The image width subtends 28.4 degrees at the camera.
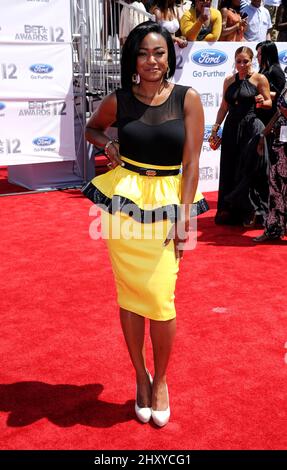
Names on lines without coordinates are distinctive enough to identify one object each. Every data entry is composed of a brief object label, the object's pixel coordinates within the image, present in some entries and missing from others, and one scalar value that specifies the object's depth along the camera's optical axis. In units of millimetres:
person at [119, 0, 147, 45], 8297
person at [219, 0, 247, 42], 9016
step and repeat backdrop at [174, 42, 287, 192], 7488
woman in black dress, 6121
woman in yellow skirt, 2561
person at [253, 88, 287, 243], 5484
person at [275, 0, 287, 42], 10086
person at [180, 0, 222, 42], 7617
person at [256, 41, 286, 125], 6254
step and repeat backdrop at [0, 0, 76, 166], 7512
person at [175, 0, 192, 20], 8164
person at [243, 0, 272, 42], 9688
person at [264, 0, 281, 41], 10344
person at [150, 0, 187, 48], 7864
